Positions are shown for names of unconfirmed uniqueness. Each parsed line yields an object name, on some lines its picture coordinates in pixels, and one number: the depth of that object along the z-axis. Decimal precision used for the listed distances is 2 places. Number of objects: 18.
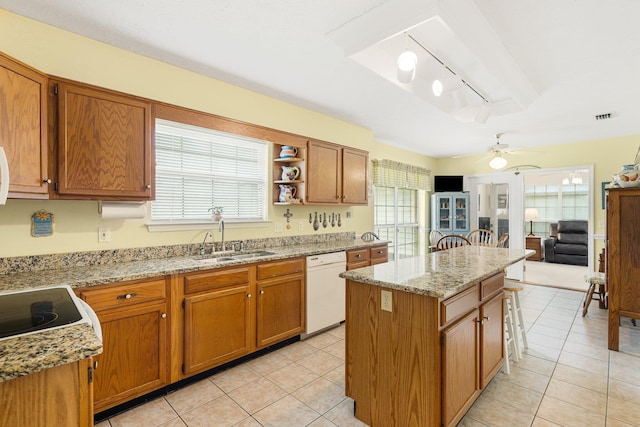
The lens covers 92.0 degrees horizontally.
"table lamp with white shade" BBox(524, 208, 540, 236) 8.22
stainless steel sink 2.55
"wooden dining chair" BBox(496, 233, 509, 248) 3.97
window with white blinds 2.75
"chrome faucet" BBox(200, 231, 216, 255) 2.83
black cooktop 1.12
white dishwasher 3.13
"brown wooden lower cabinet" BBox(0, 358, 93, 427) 0.85
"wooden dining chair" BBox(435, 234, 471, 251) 5.52
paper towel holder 2.26
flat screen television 6.37
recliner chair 7.18
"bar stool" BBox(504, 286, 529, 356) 2.59
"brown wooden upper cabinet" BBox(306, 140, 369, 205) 3.57
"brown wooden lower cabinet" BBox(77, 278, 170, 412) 1.89
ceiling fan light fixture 4.47
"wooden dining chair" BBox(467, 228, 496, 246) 4.57
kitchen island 1.62
